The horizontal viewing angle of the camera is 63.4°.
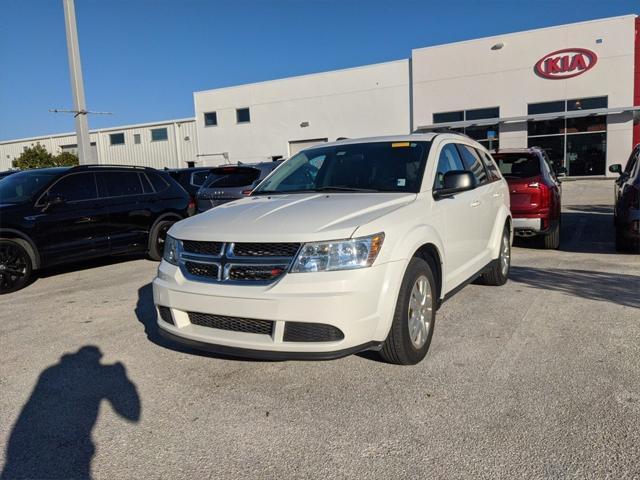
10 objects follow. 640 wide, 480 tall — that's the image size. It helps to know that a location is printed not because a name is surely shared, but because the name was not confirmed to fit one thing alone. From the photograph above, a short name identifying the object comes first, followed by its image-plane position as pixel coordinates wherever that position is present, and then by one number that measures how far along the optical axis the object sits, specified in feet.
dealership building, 78.18
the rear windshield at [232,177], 30.27
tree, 128.57
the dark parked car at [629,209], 22.79
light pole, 46.09
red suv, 25.02
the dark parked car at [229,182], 29.50
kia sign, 78.63
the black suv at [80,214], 22.18
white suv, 10.37
